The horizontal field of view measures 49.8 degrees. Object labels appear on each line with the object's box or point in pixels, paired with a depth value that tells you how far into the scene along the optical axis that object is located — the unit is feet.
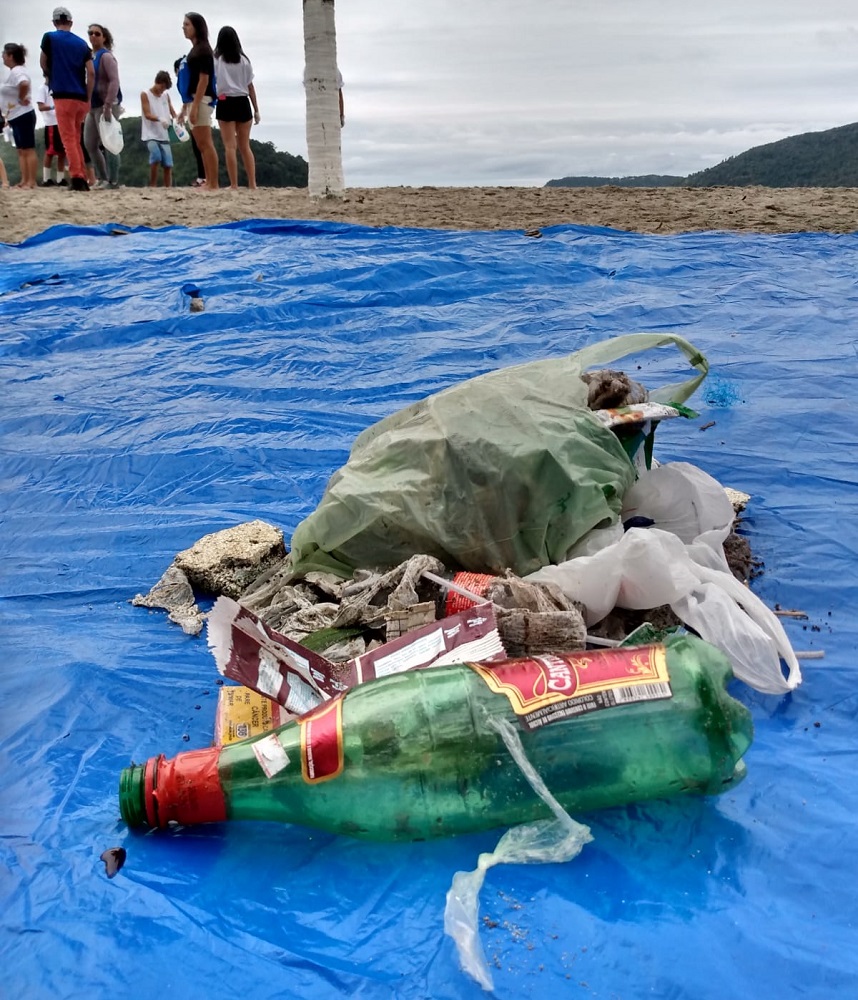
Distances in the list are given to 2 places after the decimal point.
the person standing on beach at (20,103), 29.40
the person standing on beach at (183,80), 28.30
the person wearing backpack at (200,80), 27.27
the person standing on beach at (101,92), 30.62
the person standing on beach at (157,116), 31.58
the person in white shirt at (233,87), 27.91
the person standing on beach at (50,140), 30.76
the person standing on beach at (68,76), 26.40
